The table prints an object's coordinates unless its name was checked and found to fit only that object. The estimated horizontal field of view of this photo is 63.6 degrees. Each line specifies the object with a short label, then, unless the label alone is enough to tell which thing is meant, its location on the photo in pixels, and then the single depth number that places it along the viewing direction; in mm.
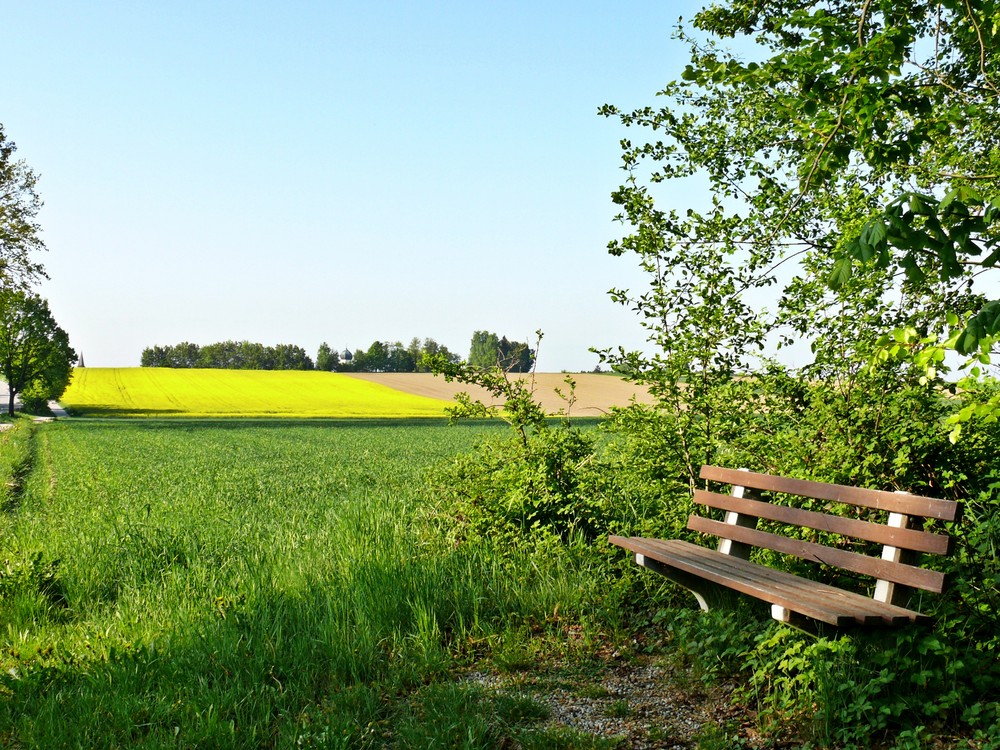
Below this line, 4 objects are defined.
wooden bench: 3031
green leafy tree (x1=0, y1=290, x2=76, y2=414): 50156
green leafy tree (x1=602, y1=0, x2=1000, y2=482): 4180
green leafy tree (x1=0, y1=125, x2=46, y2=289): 28391
